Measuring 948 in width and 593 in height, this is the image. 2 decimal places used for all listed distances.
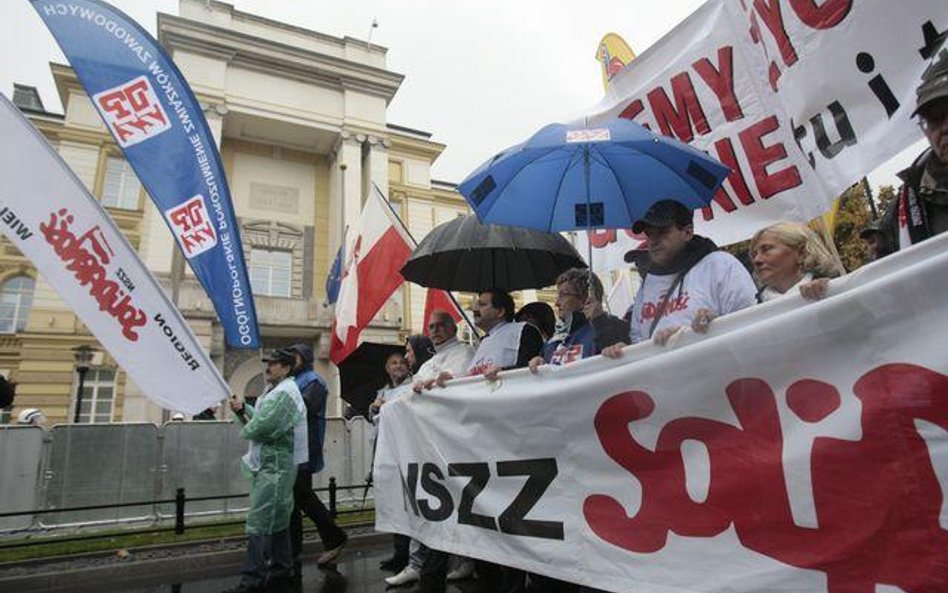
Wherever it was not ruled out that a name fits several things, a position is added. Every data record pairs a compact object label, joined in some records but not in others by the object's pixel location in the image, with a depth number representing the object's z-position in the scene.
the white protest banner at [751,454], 1.83
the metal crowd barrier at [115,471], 8.00
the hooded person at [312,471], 5.31
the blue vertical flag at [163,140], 4.64
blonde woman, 2.74
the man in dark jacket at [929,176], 2.23
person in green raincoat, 4.45
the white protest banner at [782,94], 2.82
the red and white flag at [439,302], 7.14
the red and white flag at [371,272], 7.29
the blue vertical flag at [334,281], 12.21
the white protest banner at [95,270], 3.68
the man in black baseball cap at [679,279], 2.74
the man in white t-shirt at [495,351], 3.98
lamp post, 16.24
